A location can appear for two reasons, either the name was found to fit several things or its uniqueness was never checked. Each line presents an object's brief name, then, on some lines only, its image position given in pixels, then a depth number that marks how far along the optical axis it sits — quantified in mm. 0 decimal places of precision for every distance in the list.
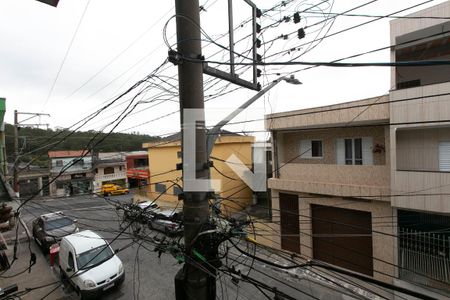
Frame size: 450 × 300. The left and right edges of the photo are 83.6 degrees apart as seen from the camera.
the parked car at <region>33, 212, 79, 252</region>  11945
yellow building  17828
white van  7767
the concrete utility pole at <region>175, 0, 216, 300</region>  2961
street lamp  3307
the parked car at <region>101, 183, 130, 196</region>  29102
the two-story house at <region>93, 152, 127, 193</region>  35188
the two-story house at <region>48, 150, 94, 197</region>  32344
